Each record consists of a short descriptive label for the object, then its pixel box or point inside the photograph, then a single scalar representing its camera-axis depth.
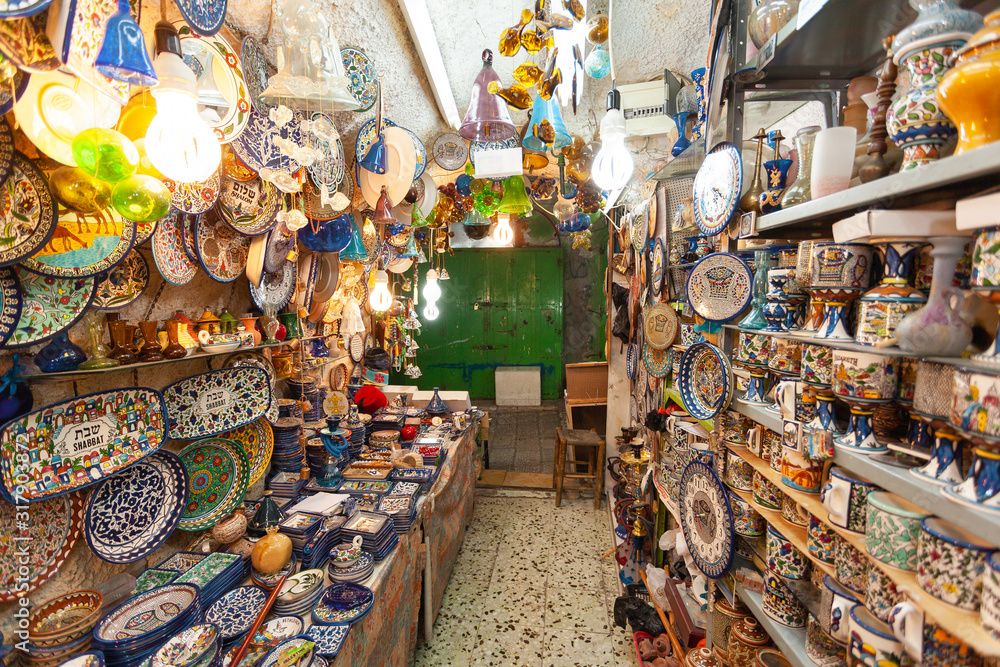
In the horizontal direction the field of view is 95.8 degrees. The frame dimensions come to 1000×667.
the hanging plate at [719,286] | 1.50
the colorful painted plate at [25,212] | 1.01
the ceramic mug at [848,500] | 0.90
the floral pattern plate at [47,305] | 1.11
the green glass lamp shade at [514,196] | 3.45
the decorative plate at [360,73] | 2.01
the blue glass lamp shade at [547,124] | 2.00
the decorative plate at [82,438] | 1.14
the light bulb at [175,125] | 0.99
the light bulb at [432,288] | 4.82
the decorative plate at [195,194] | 1.44
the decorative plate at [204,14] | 1.02
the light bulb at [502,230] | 4.18
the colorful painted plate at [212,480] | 1.75
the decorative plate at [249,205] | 1.72
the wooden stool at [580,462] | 4.04
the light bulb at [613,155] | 1.96
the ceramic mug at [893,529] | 0.77
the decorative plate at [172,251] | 1.51
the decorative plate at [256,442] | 1.97
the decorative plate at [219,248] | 1.70
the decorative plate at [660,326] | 2.47
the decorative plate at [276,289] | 2.15
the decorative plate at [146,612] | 1.25
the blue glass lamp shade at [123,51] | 0.78
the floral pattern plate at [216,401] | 1.69
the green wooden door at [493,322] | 7.42
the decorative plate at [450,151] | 3.24
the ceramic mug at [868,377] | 0.85
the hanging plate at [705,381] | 1.52
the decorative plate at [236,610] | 1.43
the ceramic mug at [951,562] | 0.66
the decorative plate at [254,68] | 1.59
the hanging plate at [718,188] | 1.45
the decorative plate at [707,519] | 1.46
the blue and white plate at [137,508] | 1.35
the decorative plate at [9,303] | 1.06
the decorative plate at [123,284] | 1.39
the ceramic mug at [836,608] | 0.90
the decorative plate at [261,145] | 1.60
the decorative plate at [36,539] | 1.14
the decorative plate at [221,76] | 1.37
